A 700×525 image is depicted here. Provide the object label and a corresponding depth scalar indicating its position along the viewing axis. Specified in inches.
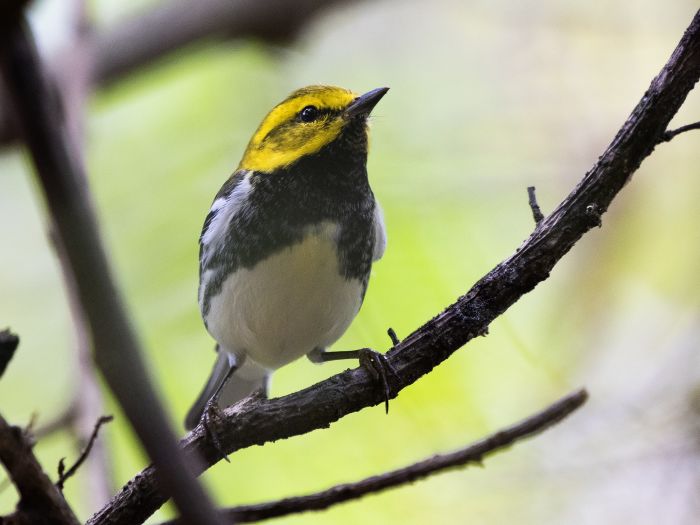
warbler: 95.9
